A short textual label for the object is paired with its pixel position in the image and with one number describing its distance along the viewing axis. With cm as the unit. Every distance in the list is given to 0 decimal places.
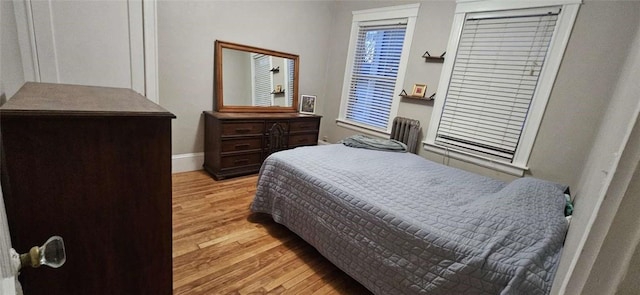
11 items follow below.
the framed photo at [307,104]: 373
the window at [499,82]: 214
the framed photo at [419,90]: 289
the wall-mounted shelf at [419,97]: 284
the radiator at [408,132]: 295
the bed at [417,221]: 103
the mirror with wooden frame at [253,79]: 289
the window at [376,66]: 307
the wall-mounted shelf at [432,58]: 272
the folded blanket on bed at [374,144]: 270
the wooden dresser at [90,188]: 67
